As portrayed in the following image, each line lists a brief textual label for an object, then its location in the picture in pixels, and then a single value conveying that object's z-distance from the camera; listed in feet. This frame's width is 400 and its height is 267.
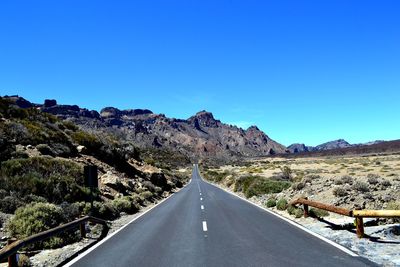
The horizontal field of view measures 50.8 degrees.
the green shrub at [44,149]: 105.70
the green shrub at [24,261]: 34.06
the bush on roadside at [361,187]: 73.46
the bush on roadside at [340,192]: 71.05
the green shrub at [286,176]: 187.44
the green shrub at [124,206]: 81.71
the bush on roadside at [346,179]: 95.45
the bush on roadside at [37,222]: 45.37
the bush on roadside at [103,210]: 67.51
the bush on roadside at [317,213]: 60.36
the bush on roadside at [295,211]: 62.51
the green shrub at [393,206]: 51.00
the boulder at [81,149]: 126.41
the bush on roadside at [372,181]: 88.02
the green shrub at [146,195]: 112.64
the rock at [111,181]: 101.65
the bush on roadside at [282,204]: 75.52
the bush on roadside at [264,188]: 113.70
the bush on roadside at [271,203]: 83.25
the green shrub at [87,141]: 135.64
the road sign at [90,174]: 59.52
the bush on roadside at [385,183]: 80.51
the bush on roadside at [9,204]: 58.90
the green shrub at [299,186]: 92.27
